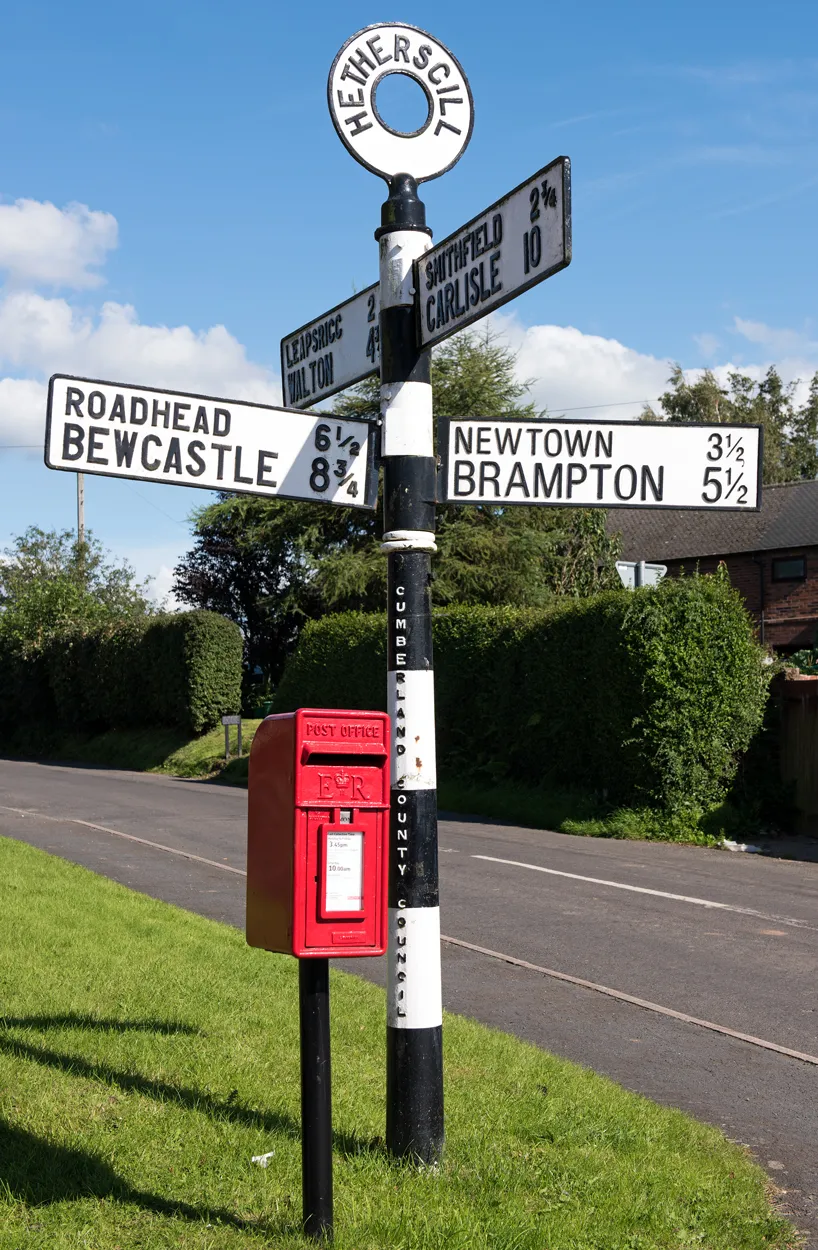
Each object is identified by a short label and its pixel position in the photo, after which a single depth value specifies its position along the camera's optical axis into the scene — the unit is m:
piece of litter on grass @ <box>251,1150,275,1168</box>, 4.29
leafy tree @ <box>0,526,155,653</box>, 43.34
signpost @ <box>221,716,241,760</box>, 28.31
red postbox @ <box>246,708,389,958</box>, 3.75
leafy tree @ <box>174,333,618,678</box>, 35.69
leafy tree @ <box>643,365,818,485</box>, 58.97
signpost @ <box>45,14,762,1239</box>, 4.29
